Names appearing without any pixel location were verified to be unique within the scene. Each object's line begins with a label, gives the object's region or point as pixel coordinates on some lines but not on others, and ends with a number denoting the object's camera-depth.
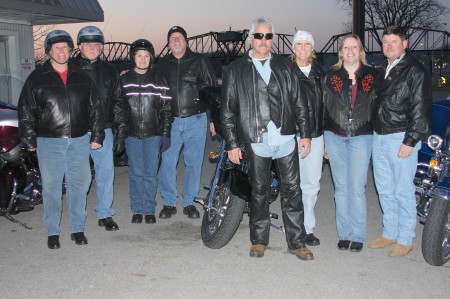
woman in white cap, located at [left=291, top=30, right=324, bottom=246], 4.92
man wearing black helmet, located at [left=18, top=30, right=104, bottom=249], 5.00
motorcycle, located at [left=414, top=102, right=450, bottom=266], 4.46
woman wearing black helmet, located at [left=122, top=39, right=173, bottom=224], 5.74
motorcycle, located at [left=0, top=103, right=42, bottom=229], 5.71
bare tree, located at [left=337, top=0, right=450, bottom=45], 65.25
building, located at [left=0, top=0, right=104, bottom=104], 9.80
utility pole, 12.41
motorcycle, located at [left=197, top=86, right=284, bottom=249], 4.93
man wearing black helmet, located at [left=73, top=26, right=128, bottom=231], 5.55
